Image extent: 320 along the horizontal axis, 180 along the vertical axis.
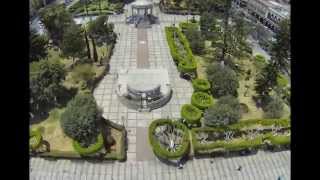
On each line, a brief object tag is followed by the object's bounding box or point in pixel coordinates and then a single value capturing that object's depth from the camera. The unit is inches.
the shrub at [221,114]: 994.4
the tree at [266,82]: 1173.9
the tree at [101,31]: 1530.4
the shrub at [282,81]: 1264.4
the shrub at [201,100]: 1103.7
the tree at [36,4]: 2023.1
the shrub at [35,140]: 927.5
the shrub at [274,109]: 1088.2
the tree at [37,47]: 1266.1
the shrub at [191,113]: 1042.6
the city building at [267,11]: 1860.3
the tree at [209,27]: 1572.1
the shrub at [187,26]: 1676.3
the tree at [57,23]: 1478.2
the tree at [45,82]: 1072.7
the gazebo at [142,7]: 1806.1
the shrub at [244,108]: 1152.1
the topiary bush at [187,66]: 1299.5
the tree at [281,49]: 1264.6
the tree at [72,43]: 1329.7
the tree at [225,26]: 1428.4
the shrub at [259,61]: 1434.5
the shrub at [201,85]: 1188.6
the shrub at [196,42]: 1485.5
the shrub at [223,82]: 1174.7
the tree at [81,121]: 920.2
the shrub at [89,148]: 910.4
